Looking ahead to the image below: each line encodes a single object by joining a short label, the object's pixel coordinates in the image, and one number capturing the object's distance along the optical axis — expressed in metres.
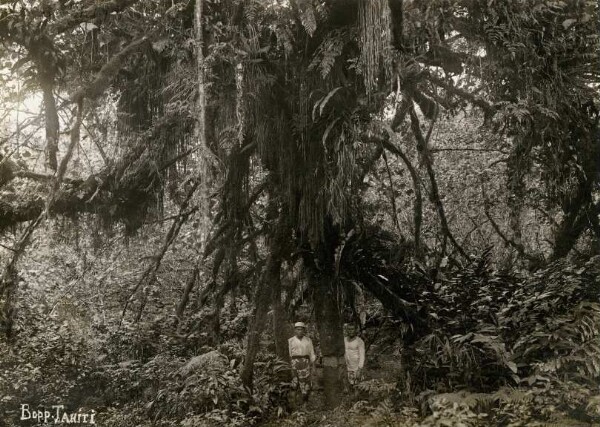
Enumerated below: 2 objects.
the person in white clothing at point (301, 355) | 8.23
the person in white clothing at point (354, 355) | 8.55
